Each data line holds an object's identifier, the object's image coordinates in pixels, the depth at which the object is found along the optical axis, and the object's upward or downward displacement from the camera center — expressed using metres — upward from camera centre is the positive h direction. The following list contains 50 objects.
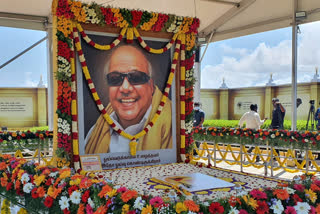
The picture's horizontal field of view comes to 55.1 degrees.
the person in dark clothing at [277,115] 7.91 -0.36
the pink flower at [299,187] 2.27 -0.64
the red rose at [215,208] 1.92 -0.67
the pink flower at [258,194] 2.11 -0.65
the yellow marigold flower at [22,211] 2.92 -1.04
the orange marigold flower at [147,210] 1.88 -0.66
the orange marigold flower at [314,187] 2.32 -0.66
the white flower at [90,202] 2.14 -0.70
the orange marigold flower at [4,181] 3.19 -0.82
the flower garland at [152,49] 4.82 +0.93
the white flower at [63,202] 2.31 -0.76
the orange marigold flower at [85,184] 2.31 -0.62
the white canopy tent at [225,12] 7.78 +2.47
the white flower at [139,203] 1.93 -0.64
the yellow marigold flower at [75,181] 2.42 -0.63
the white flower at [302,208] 2.11 -0.74
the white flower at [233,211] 1.93 -0.69
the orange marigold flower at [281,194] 2.14 -0.65
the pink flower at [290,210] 2.08 -0.74
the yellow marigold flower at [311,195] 2.22 -0.68
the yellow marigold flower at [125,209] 1.95 -0.68
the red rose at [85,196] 2.21 -0.68
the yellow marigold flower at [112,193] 2.08 -0.62
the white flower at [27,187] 2.71 -0.75
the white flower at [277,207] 2.06 -0.72
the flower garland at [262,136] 5.71 -0.72
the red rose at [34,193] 2.62 -0.78
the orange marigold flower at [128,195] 2.01 -0.62
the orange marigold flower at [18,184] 2.89 -0.77
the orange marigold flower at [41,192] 2.57 -0.75
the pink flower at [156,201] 1.93 -0.63
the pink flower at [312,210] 2.16 -0.77
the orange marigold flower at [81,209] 2.19 -0.76
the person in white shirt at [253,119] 7.64 -0.44
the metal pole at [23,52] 8.60 +1.46
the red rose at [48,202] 2.43 -0.79
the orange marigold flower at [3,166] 3.37 -0.69
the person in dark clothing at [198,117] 8.57 -0.43
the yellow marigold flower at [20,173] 2.93 -0.67
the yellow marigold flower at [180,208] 1.88 -0.65
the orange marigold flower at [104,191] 2.13 -0.62
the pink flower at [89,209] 2.12 -0.74
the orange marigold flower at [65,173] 2.61 -0.61
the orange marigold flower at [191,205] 1.88 -0.64
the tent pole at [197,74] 10.54 +0.97
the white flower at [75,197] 2.24 -0.69
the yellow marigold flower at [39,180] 2.65 -0.67
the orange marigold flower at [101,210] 1.98 -0.70
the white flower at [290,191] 2.22 -0.65
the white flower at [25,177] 2.81 -0.69
